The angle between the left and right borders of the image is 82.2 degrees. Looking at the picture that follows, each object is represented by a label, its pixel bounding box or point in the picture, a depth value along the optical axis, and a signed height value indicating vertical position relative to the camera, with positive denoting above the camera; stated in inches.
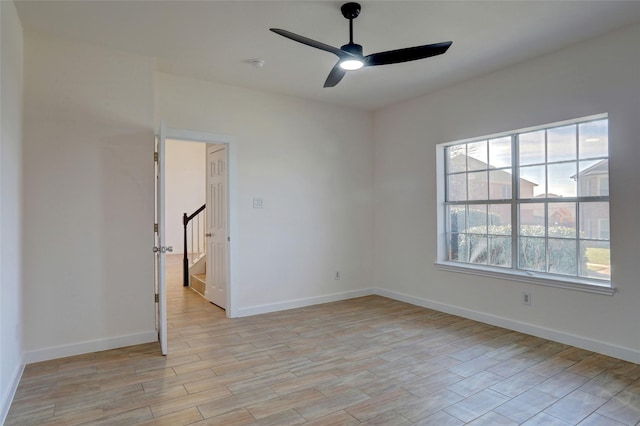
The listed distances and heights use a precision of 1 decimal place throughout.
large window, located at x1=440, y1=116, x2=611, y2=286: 131.7 +4.2
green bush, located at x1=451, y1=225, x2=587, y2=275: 138.7 -15.4
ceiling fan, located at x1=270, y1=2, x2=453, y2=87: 98.9 +44.4
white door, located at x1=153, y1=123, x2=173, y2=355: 126.9 -12.6
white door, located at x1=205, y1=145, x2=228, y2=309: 184.7 -6.3
